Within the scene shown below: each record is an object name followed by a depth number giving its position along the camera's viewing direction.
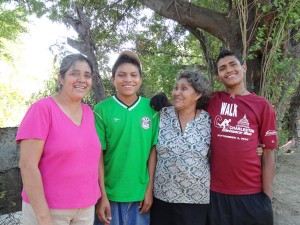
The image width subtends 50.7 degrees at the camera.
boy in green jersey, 2.50
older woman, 2.53
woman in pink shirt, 1.95
